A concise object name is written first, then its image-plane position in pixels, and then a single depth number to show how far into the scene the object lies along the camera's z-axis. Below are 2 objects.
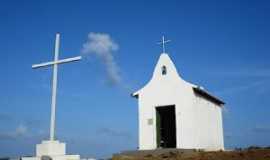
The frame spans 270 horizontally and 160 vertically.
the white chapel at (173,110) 18.19
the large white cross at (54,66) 14.37
